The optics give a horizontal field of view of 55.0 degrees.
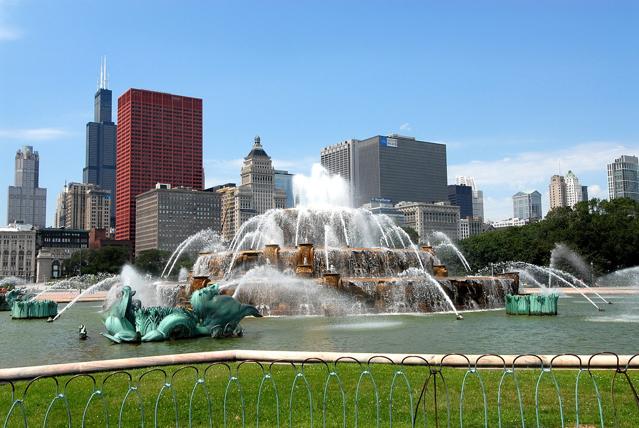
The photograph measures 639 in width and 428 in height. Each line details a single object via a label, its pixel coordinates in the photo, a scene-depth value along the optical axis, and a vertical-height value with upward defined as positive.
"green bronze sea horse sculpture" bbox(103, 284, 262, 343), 19.19 -1.42
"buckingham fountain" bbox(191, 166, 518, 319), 30.06 -0.51
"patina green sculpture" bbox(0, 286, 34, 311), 40.70 -1.41
